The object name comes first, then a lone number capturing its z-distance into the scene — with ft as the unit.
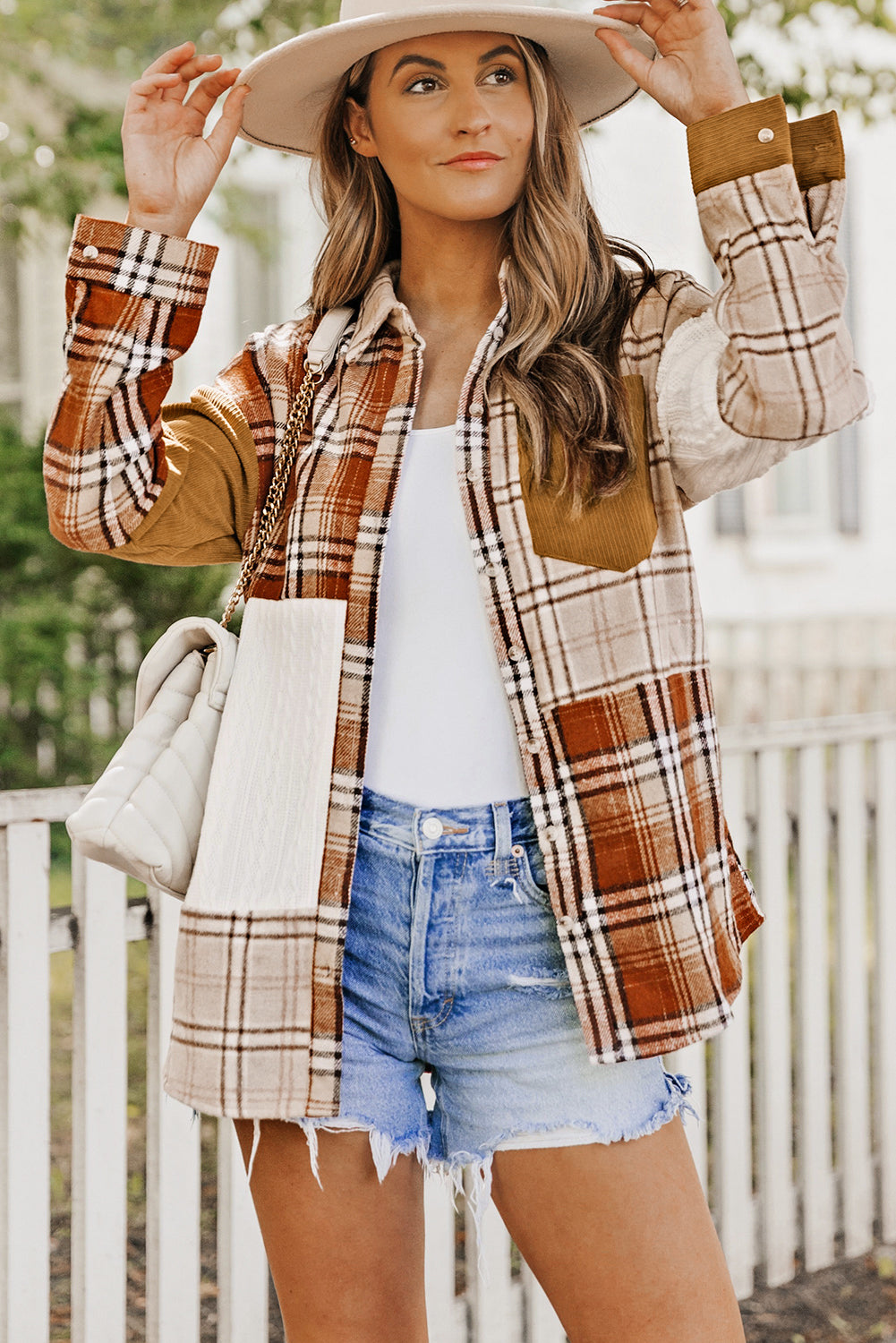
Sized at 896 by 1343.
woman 8.34
